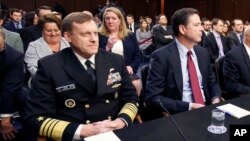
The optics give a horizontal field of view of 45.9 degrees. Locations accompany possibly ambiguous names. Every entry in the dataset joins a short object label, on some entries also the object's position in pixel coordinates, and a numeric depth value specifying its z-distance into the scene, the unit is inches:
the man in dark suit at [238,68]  113.3
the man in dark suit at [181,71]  93.0
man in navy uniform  68.4
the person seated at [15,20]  294.5
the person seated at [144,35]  317.7
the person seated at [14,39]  148.0
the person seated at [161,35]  254.4
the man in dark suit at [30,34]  154.6
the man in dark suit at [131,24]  385.5
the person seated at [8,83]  96.7
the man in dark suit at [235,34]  235.6
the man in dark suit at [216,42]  225.3
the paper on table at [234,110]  69.7
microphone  56.8
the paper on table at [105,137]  58.8
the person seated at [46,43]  122.2
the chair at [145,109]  96.0
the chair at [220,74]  122.4
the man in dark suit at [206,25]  291.4
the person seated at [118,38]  138.5
